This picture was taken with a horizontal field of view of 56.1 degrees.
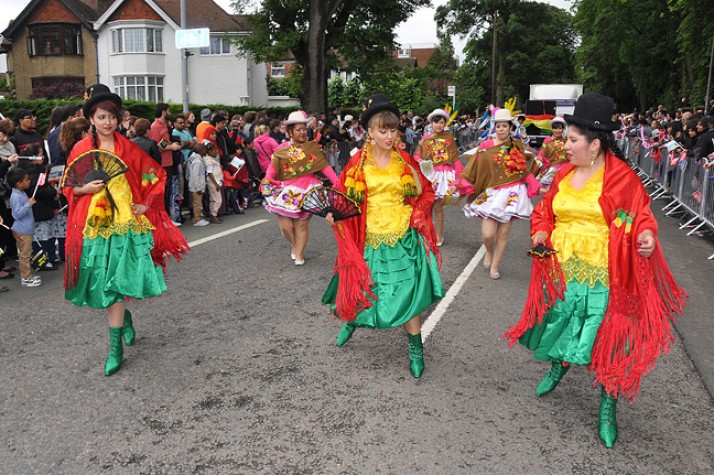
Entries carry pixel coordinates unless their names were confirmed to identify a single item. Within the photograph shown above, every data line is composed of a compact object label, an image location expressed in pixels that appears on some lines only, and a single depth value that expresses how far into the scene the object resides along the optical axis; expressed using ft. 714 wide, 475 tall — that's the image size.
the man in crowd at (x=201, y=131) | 39.68
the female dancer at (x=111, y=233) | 15.28
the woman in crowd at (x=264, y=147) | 34.50
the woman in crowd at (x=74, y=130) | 23.20
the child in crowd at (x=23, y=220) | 23.86
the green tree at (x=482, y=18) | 187.11
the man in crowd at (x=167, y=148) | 35.65
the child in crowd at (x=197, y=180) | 37.19
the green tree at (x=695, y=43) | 81.41
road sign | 51.16
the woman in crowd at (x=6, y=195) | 25.02
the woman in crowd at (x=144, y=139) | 28.79
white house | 143.84
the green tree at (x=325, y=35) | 94.27
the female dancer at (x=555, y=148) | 30.63
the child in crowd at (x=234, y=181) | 40.34
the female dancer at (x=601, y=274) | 11.91
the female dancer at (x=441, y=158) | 31.12
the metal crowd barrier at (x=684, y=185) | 34.53
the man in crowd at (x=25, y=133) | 28.52
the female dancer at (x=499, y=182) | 24.79
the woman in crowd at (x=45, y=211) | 25.18
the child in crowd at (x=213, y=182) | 38.34
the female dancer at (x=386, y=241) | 15.07
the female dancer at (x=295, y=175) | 26.43
